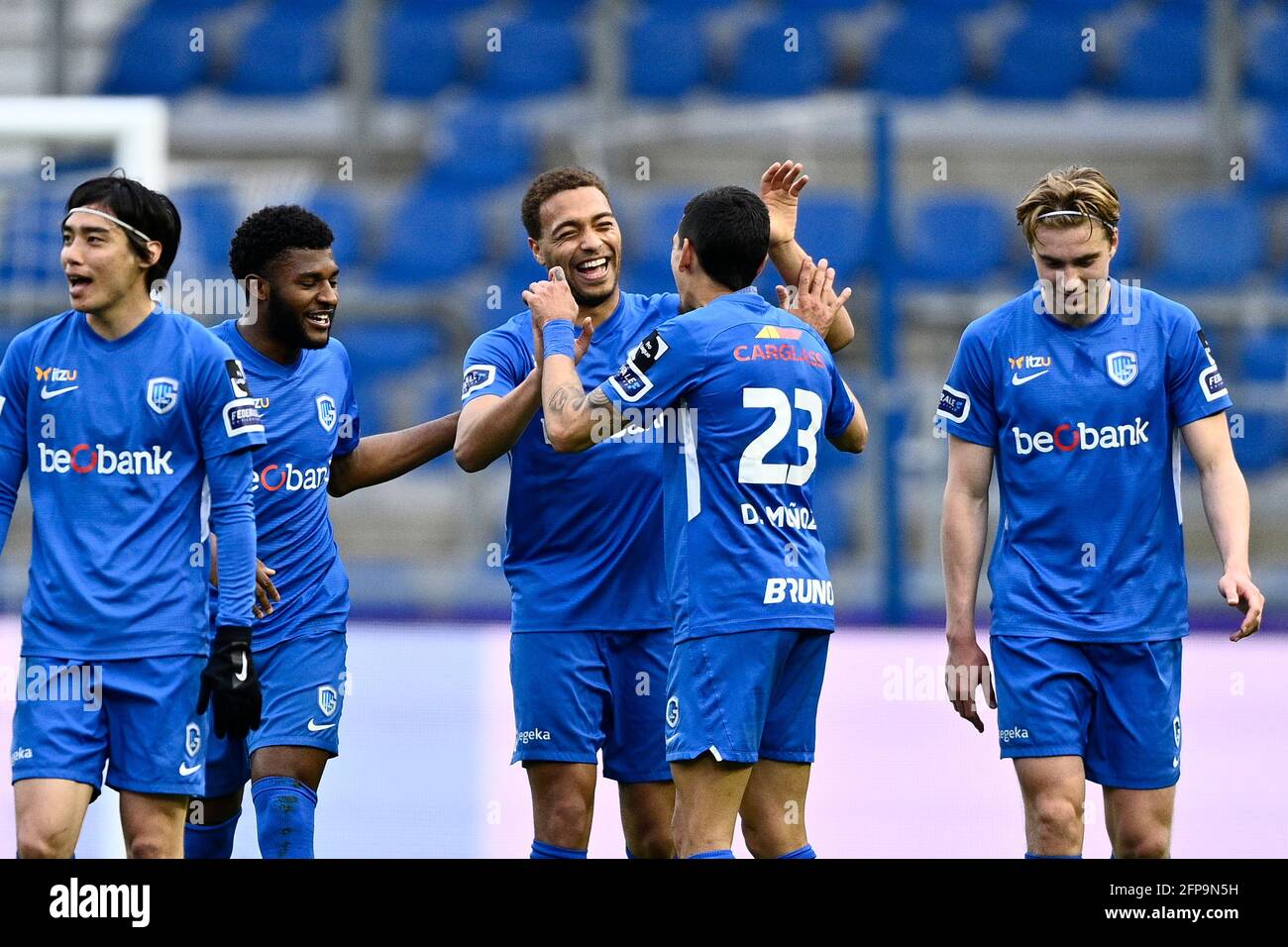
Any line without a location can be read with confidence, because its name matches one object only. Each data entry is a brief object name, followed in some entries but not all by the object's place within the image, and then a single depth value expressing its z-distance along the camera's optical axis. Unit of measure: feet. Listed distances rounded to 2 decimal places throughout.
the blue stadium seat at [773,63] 56.34
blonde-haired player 16.90
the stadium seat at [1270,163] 54.34
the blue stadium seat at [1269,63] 57.26
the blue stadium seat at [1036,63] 57.47
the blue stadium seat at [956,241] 52.90
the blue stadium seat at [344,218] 52.39
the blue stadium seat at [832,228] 48.75
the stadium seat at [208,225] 45.91
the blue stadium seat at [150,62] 56.18
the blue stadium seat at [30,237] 41.65
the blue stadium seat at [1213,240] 52.37
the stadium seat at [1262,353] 43.32
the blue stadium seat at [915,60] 56.65
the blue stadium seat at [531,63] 57.06
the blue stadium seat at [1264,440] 42.86
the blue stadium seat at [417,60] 57.47
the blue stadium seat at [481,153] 53.72
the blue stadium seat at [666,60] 57.06
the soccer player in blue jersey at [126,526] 15.67
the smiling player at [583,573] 17.88
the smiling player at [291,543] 18.11
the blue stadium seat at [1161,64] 57.16
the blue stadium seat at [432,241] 52.39
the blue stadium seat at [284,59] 56.49
